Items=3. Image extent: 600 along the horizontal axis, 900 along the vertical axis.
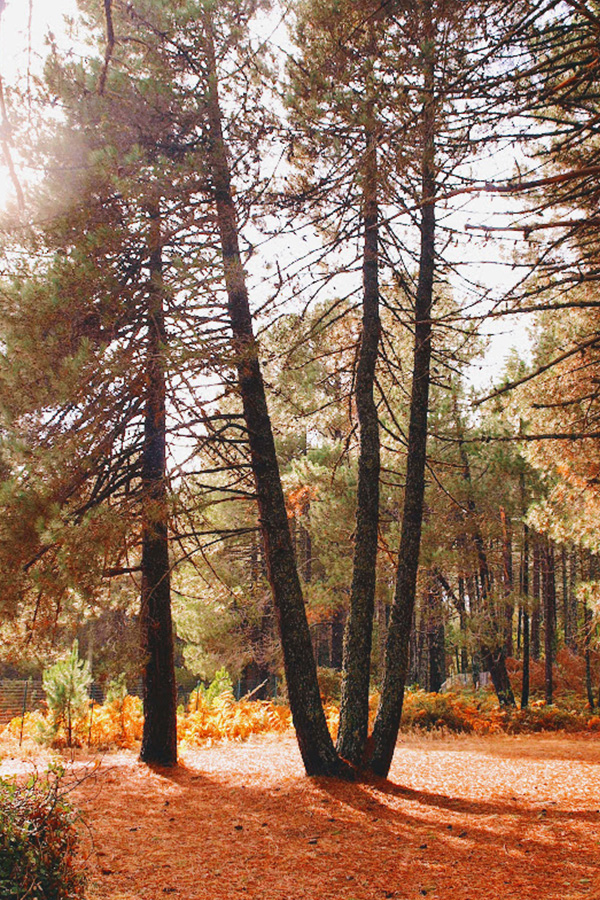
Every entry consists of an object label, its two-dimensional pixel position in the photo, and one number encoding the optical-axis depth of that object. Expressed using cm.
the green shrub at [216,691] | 1103
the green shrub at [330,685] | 1367
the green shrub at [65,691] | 842
